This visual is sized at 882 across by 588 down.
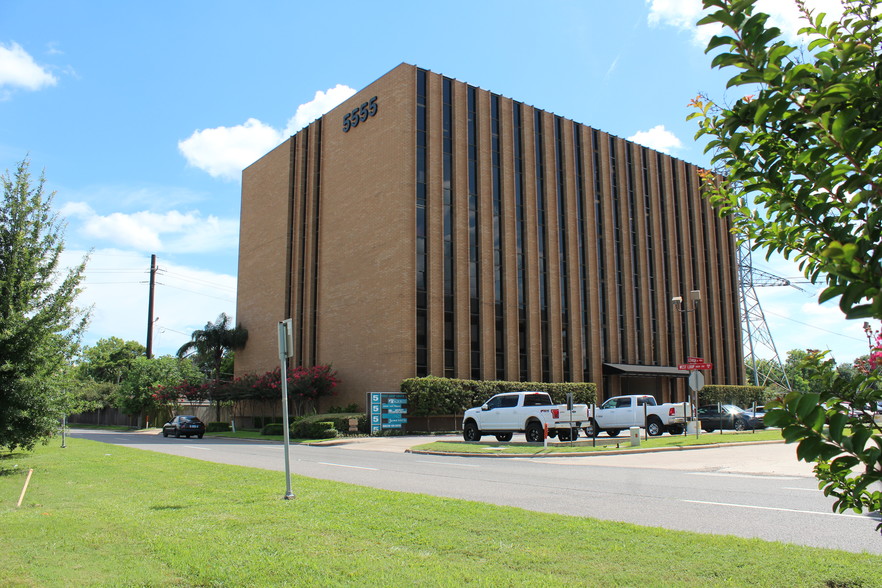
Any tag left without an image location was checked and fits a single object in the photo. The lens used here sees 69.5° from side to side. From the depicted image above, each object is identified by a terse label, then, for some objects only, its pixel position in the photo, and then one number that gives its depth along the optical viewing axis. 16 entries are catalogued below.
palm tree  47.28
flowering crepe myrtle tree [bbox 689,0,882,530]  2.21
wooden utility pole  54.72
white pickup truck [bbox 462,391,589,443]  24.25
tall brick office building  37.75
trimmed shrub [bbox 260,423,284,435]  38.12
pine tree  14.15
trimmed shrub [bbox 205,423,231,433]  43.78
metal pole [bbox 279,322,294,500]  10.73
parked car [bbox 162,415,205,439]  37.59
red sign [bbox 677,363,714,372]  23.47
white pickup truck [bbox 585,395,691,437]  27.67
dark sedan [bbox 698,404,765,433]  33.06
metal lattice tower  58.78
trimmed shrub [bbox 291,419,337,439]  32.09
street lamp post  27.28
